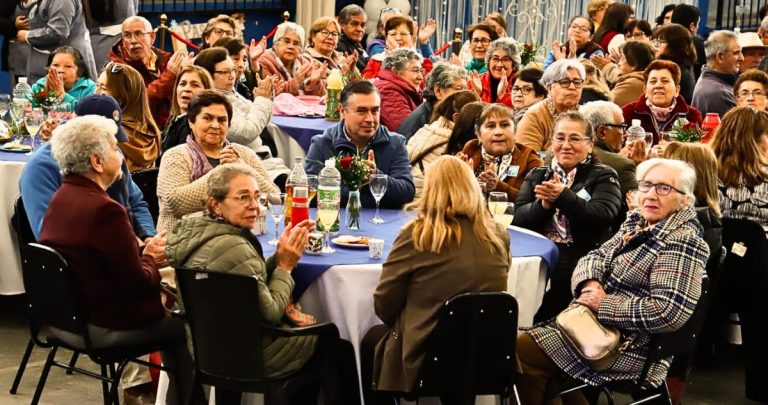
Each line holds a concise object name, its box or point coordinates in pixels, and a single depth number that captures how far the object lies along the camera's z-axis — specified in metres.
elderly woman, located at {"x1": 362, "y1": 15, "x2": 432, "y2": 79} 10.50
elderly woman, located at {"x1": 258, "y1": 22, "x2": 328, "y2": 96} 9.17
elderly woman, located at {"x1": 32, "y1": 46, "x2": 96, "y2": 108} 7.63
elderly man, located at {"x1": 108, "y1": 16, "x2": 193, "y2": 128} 7.85
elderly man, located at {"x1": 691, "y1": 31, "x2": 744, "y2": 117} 8.41
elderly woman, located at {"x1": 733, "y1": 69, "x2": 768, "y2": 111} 7.59
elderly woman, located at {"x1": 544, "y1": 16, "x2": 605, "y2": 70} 10.65
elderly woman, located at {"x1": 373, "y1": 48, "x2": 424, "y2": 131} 8.12
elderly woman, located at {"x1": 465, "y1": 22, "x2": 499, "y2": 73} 10.23
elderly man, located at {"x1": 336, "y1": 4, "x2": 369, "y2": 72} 10.92
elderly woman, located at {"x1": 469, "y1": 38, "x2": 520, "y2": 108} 8.78
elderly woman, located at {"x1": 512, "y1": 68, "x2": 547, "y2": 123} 7.67
